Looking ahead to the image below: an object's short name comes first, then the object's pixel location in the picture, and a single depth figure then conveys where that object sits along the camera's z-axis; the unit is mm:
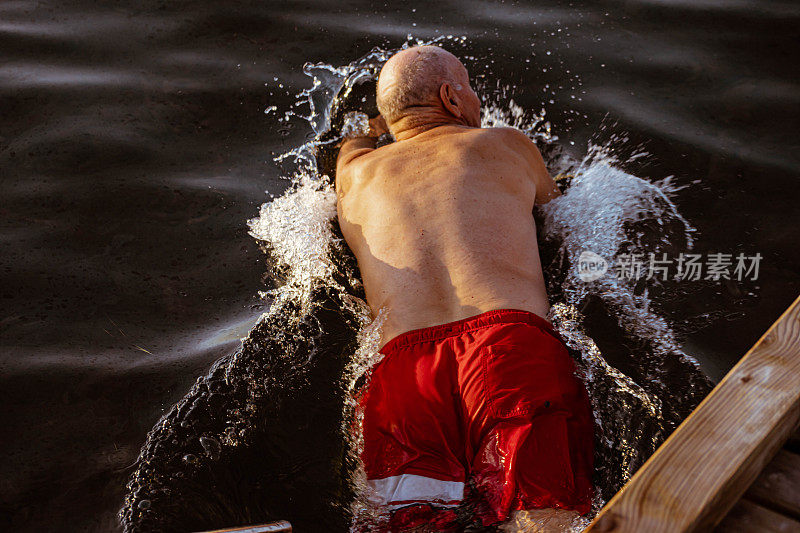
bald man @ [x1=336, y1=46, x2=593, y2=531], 5883
